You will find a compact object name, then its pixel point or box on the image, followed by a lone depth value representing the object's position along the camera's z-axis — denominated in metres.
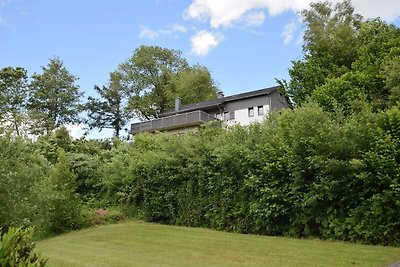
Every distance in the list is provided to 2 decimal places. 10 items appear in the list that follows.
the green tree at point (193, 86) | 43.03
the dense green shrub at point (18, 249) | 2.36
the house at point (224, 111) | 34.44
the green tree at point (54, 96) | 40.28
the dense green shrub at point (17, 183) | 11.08
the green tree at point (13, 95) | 35.03
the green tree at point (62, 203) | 15.98
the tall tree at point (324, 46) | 24.30
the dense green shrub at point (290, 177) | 10.79
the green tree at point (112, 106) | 47.10
